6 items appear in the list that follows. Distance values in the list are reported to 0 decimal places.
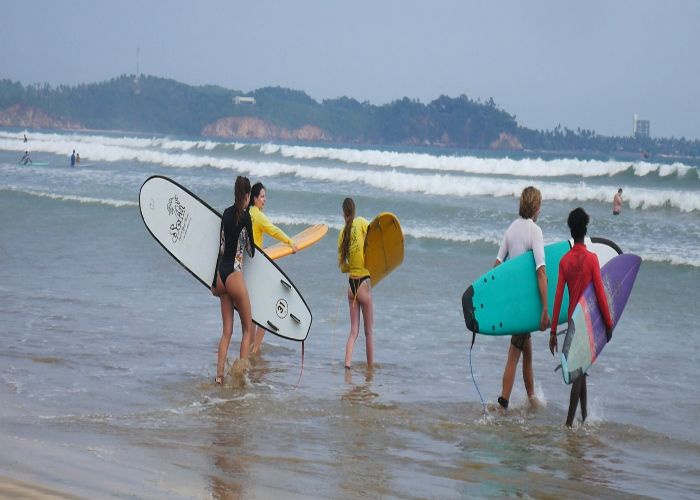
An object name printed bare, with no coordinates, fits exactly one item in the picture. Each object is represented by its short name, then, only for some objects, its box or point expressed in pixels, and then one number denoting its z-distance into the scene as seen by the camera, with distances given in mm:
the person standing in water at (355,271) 16219
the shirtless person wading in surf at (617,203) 47031
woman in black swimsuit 14023
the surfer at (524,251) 13008
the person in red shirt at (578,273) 12437
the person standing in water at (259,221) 14984
